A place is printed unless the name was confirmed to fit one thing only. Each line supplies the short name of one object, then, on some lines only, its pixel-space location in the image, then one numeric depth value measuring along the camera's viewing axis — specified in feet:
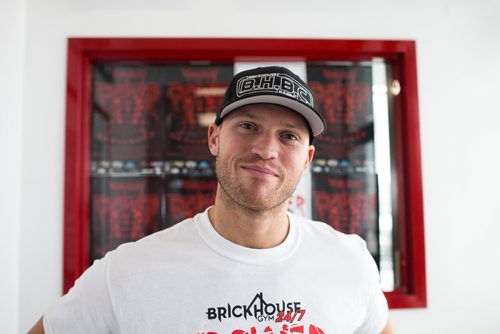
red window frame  6.29
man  3.29
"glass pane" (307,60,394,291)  6.82
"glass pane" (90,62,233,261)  6.61
